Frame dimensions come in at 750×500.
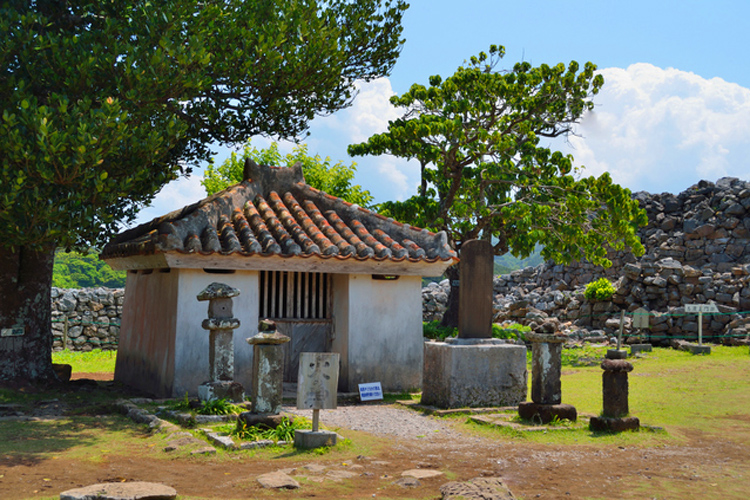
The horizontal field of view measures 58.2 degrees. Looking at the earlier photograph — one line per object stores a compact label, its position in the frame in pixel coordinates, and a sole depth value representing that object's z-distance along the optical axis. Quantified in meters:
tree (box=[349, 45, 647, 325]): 17.06
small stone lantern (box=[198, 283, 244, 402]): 8.93
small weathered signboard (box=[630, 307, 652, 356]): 17.30
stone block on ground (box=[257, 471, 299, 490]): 5.64
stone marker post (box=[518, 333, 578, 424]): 8.86
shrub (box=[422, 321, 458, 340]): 18.72
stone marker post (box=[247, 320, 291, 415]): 7.70
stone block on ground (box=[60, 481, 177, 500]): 4.97
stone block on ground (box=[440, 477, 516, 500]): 5.02
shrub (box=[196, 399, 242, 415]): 8.63
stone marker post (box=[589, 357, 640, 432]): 8.37
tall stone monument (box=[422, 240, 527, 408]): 9.90
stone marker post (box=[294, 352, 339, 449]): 7.17
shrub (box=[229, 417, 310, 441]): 7.45
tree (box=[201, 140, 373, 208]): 29.75
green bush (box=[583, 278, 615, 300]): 21.27
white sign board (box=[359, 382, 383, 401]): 10.88
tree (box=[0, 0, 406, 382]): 9.16
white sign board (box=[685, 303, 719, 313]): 17.53
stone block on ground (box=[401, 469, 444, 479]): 6.10
